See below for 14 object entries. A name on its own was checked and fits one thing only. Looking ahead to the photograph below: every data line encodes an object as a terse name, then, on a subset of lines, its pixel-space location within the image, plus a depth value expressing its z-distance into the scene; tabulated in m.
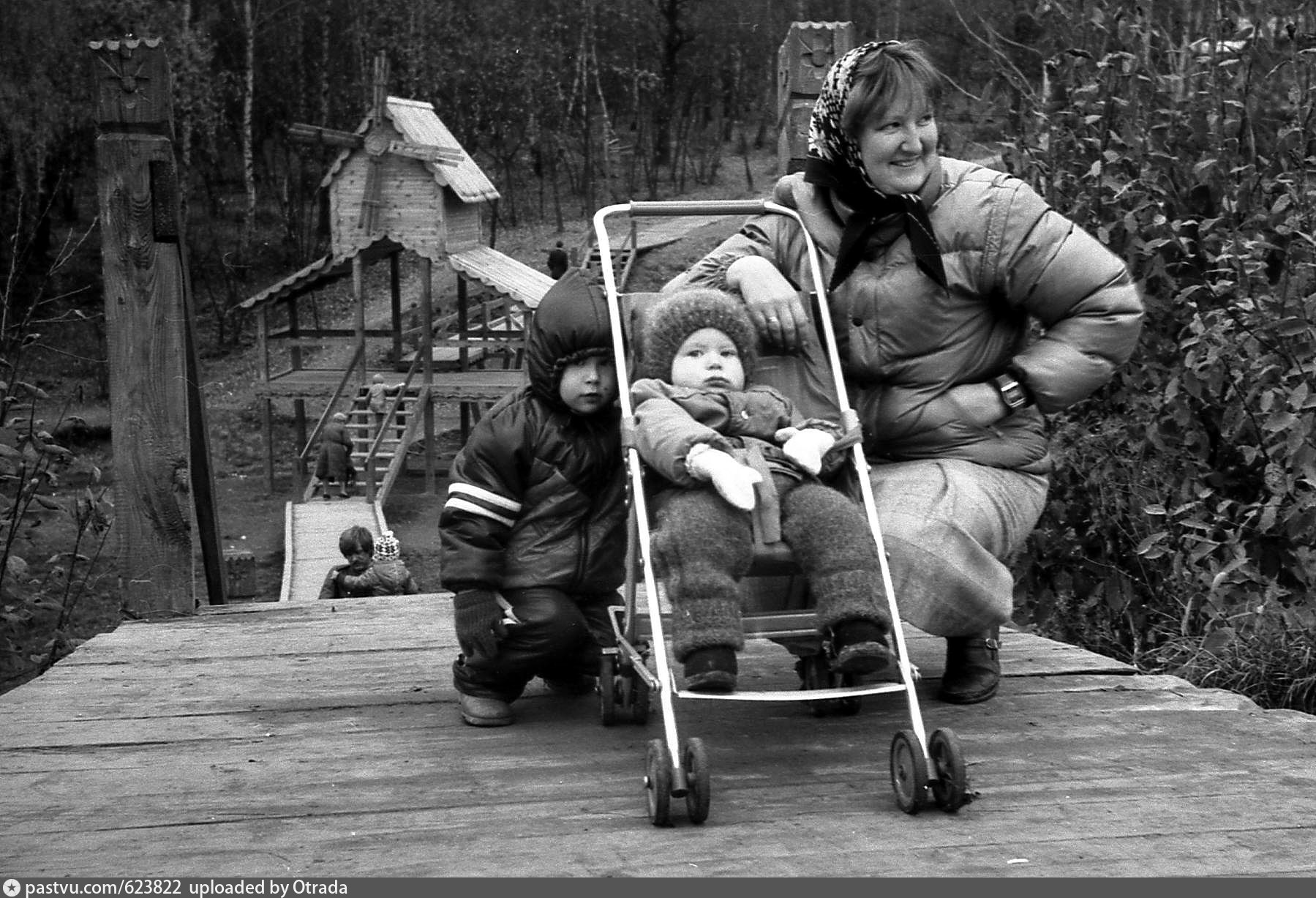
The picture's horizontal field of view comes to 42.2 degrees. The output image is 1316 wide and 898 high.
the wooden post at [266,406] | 25.50
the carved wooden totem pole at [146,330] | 5.62
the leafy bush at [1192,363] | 5.48
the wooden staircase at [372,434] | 23.64
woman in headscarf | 4.31
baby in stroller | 3.57
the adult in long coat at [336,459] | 22.50
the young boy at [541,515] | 4.19
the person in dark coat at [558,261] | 20.94
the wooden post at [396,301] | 25.55
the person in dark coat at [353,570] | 9.36
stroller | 3.47
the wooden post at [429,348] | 23.31
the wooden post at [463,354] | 25.47
